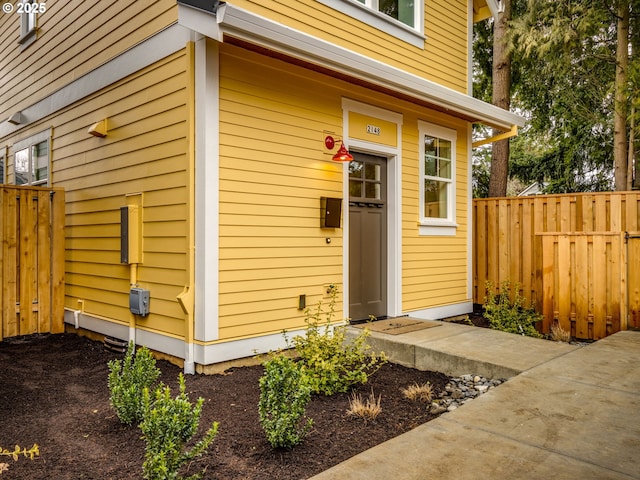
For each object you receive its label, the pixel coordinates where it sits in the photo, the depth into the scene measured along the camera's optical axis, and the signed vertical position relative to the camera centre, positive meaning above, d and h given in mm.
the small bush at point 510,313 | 6709 -1059
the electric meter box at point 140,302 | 5129 -660
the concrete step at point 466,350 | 4430 -1122
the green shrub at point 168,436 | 2291 -995
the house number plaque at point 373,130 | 6238 +1521
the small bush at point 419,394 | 3941 -1292
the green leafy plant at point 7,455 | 2754 -1343
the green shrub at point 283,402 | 2836 -1005
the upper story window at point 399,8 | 6438 +3376
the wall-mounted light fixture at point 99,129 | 5828 +1416
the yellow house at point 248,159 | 4582 +1030
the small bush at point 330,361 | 4008 -1053
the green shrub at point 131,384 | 3258 -1023
